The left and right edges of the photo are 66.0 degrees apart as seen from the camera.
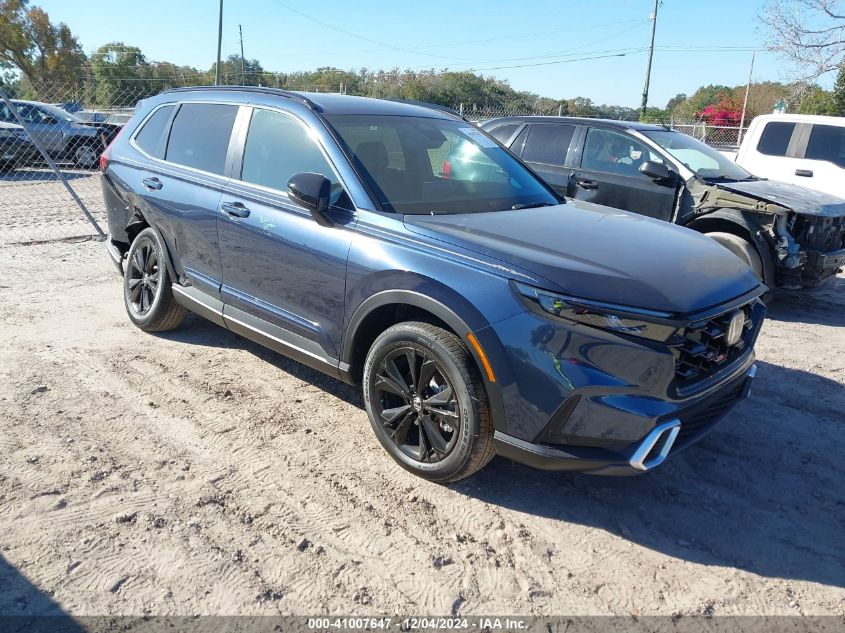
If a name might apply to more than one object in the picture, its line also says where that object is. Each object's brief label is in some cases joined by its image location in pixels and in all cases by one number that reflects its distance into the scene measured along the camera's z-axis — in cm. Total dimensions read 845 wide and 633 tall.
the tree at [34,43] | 4544
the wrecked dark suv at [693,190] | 634
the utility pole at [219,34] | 2714
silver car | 1551
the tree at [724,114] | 3212
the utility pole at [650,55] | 3712
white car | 916
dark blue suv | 275
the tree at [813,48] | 2279
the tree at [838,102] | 3050
